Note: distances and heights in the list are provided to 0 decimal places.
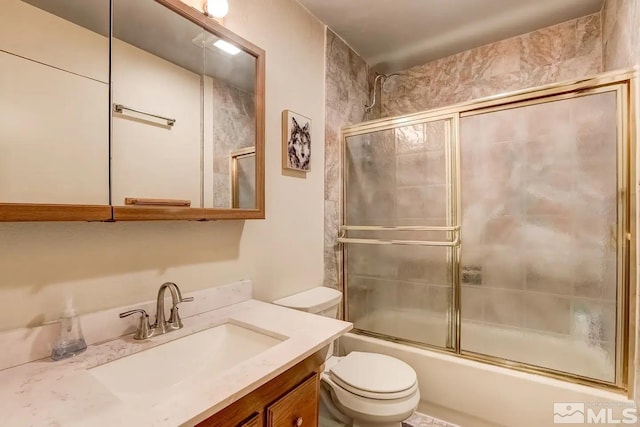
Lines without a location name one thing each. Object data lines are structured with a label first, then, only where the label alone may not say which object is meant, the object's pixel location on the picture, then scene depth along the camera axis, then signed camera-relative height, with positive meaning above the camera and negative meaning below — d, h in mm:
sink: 821 -466
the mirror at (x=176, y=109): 977 +403
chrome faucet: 966 -361
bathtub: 1422 -871
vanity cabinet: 717 -525
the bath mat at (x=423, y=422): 1688 -1200
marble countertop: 573 -400
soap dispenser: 823 -355
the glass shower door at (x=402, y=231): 1806 -116
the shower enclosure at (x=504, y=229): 1382 -84
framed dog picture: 1637 +414
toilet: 1307 -798
